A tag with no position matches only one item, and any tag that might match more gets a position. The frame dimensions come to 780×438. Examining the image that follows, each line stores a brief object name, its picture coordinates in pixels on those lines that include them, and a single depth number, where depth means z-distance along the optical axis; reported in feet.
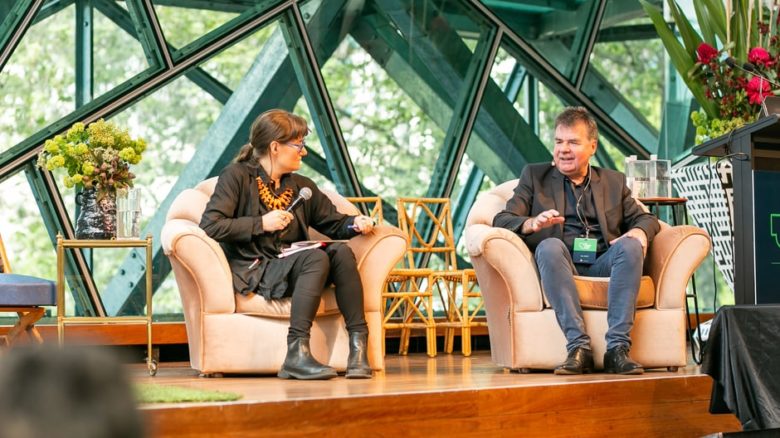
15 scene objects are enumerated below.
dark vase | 27.75
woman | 24.55
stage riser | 18.19
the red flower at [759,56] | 31.38
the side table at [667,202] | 30.30
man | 25.03
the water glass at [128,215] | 28.21
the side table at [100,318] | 26.73
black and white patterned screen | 32.32
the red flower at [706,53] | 32.42
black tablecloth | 20.60
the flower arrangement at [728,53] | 32.75
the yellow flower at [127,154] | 28.08
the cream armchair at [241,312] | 24.93
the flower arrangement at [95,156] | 27.98
